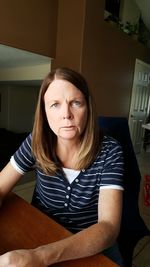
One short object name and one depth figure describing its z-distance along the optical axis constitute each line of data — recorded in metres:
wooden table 0.57
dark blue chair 1.01
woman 0.77
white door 4.11
